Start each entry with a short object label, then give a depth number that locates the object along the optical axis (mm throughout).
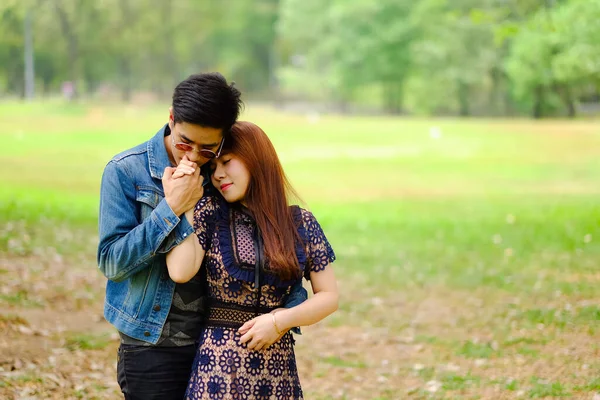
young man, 2961
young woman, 3051
